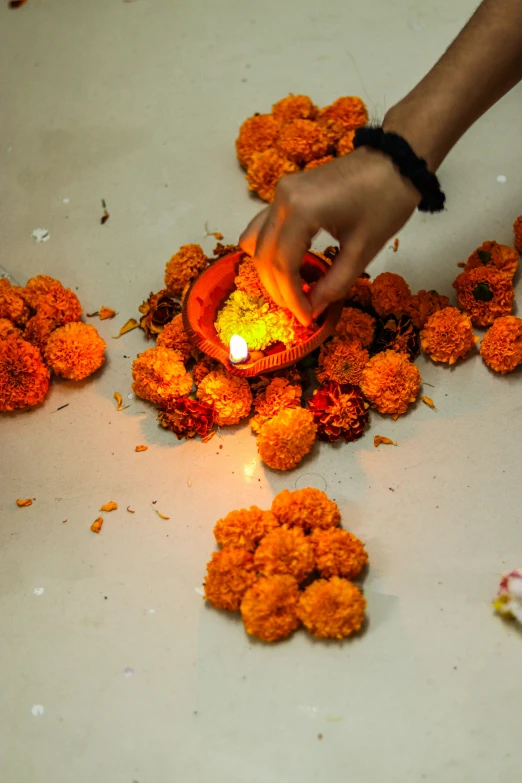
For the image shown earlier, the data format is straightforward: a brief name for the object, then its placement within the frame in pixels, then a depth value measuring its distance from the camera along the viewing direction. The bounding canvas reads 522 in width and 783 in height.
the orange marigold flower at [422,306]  1.14
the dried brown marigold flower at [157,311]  1.18
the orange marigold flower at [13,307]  1.20
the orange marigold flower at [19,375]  1.13
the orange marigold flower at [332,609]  0.92
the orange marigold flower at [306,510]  0.99
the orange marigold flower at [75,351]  1.15
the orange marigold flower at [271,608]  0.92
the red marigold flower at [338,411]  1.07
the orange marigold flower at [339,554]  0.95
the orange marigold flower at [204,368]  1.12
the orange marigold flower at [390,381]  1.07
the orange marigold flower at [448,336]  1.11
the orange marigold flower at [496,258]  1.17
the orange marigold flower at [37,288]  1.21
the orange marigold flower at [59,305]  1.20
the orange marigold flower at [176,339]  1.14
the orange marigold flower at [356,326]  1.11
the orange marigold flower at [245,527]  0.98
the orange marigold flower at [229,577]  0.95
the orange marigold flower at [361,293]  1.16
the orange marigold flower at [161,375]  1.10
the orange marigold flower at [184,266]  1.20
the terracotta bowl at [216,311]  1.05
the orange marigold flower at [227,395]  1.09
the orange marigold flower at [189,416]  1.09
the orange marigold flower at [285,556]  0.95
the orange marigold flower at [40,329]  1.19
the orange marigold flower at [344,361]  1.10
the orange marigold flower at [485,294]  1.14
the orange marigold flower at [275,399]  1.08
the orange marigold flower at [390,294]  1.13
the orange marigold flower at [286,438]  1.03
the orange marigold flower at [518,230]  1.20
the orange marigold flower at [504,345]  1.10
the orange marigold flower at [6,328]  1.19
